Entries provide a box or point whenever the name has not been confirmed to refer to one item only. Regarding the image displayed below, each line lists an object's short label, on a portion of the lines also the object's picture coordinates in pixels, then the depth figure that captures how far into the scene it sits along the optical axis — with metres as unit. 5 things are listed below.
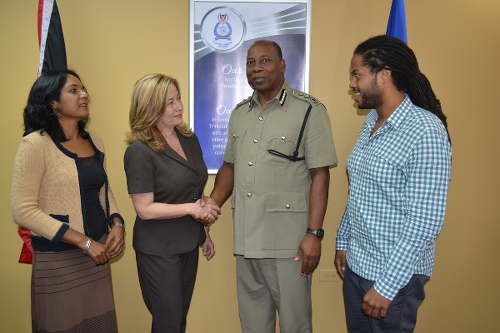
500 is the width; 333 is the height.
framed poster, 2.55
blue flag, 2.33
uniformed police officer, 2.00
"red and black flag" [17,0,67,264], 2.32
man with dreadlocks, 1.37
